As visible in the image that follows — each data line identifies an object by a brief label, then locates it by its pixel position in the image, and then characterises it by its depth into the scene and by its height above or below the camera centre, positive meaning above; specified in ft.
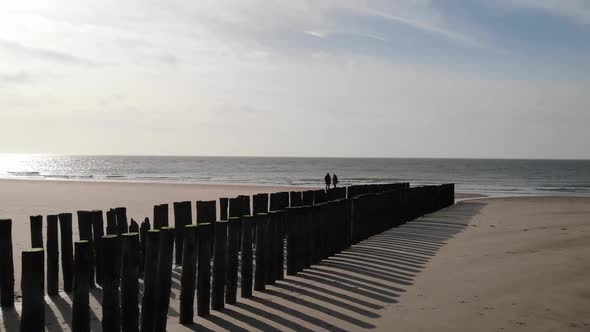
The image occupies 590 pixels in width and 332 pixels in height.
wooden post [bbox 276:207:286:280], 25.09 -3.81
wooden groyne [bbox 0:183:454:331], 15.67 -3.64
